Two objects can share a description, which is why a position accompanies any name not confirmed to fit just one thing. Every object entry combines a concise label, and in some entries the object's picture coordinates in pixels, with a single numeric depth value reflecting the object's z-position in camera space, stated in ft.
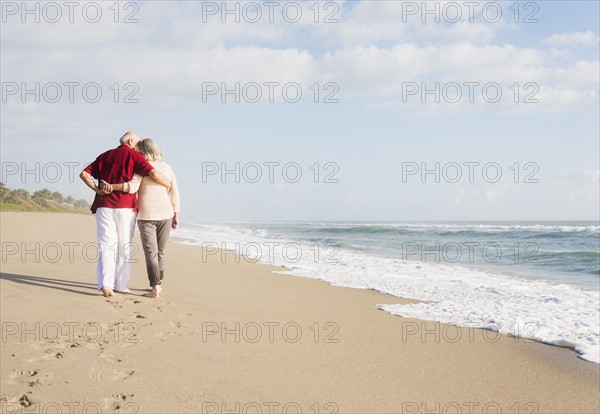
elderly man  17.76
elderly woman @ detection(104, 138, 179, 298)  18.67
